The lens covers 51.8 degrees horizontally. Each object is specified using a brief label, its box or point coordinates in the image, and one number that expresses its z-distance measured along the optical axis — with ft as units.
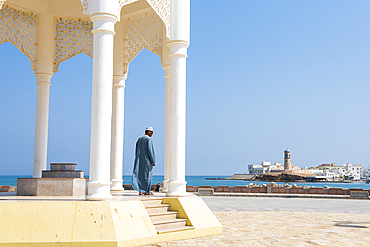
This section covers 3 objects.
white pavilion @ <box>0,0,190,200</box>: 29.30
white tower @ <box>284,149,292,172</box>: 422.33
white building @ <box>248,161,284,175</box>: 487.20
